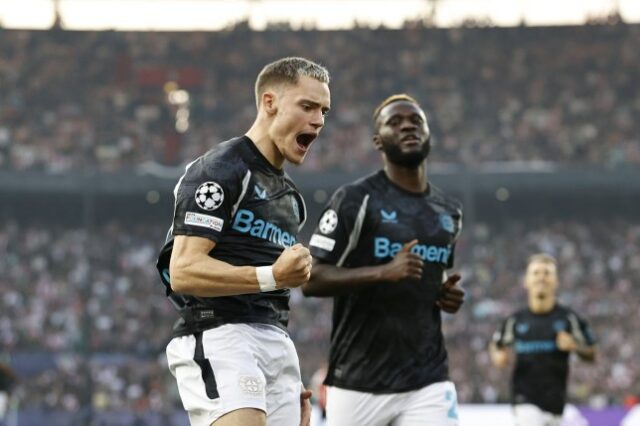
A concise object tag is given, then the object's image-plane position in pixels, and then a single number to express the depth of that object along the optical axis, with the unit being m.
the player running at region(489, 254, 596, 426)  10.74
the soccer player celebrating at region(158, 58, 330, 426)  4.54
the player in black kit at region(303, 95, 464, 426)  6.47
